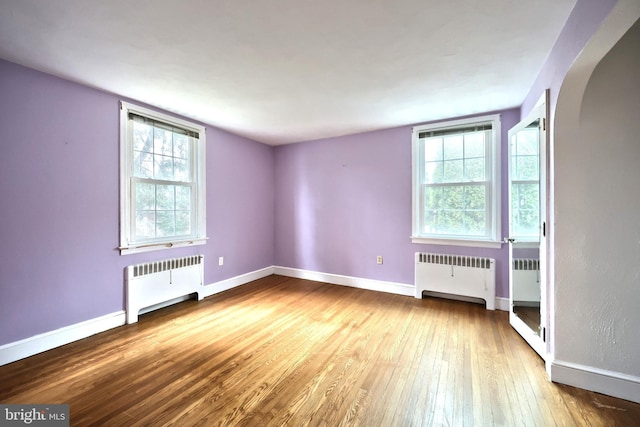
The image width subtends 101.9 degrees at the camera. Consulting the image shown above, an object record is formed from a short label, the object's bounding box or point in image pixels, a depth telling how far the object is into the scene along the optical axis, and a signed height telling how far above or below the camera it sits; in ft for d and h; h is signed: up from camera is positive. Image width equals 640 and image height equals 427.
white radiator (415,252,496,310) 10.53 -2.68
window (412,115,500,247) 10.71 +1.35
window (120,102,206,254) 9.29 +1.31
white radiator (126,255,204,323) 9.32 -2.68
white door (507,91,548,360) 6.95 -0.48
